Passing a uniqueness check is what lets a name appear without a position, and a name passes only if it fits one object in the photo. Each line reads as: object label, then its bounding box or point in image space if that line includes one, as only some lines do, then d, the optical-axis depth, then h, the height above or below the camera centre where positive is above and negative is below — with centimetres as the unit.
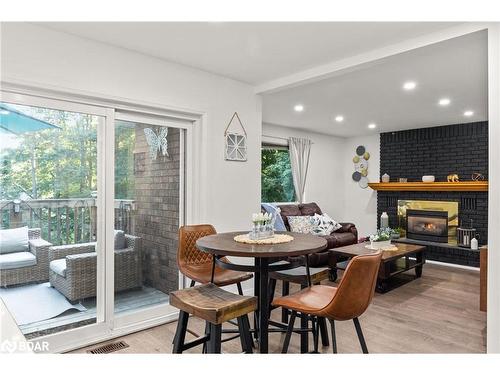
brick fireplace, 568 +37
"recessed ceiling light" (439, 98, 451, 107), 440 +115
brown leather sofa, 486 -75
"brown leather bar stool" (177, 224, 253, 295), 260 -65
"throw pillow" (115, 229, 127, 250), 302 -47
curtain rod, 617 +94
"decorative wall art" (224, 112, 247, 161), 360 +48
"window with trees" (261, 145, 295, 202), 646 +24
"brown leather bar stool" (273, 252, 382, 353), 177 -58
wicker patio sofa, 248 -58
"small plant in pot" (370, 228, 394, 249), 447 -70
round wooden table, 200 -39
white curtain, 656 +50
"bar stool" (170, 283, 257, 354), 177 -66
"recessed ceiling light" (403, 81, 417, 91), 374 +116
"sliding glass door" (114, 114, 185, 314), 304 -20
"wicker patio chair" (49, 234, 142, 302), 270 -68
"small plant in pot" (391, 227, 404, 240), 602 -83
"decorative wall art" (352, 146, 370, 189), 730 +47
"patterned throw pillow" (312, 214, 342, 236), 550 -64
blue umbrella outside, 241 +48
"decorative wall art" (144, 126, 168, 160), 322 +45
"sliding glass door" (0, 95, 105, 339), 249 -20
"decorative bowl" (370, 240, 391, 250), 445 -75
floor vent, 262 -127
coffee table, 412 -98
